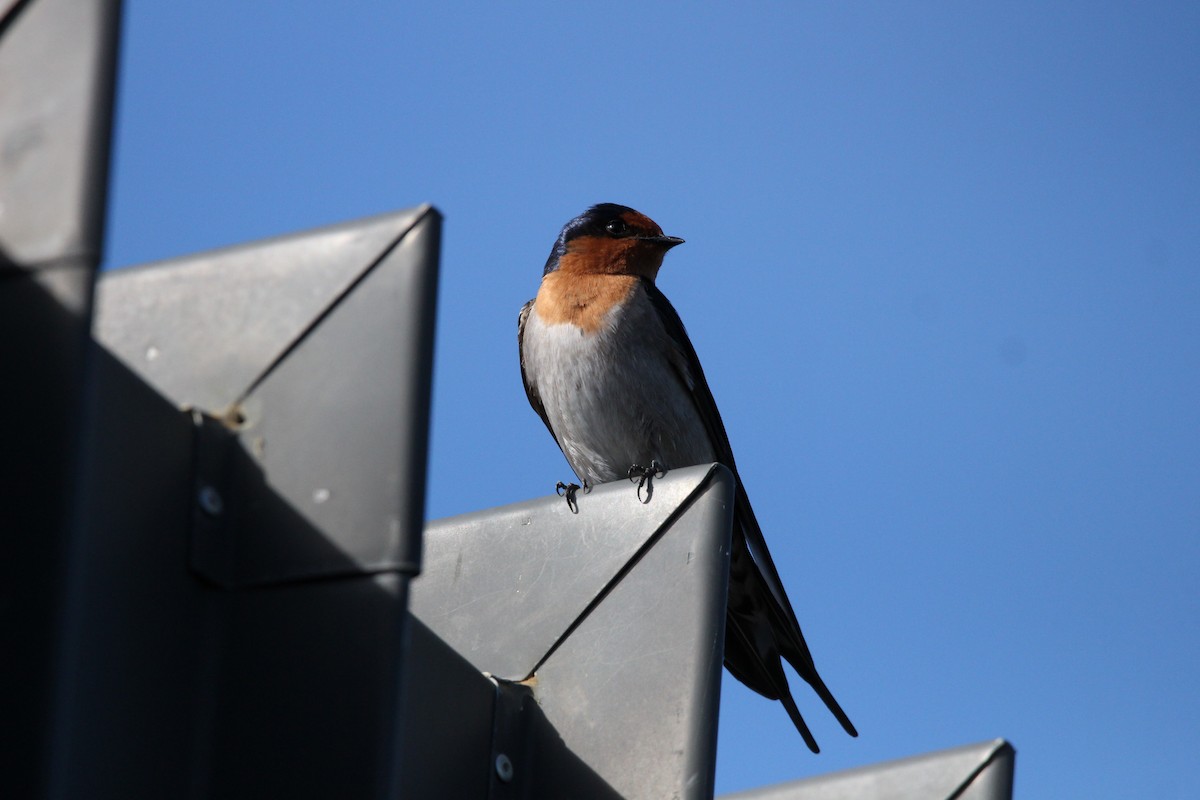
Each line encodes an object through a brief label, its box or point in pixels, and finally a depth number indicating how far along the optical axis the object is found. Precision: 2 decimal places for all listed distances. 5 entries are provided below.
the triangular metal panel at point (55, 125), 3.45
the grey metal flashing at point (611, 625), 7.34
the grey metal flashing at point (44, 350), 3.45
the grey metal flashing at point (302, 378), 4.59
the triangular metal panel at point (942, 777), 9.56
